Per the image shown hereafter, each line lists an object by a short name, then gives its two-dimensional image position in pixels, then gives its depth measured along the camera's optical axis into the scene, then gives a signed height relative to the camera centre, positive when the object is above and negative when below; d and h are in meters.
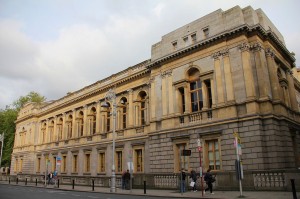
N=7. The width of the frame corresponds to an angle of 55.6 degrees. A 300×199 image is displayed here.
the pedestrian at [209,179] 18.72 -1.43
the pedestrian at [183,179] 19.06 -1.40
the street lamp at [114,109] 22.43 +4.20
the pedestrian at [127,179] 24.94 -1.75
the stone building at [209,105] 20.20 +4.48
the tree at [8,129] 60.47 +7.00
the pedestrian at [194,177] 20.58 -1.40
